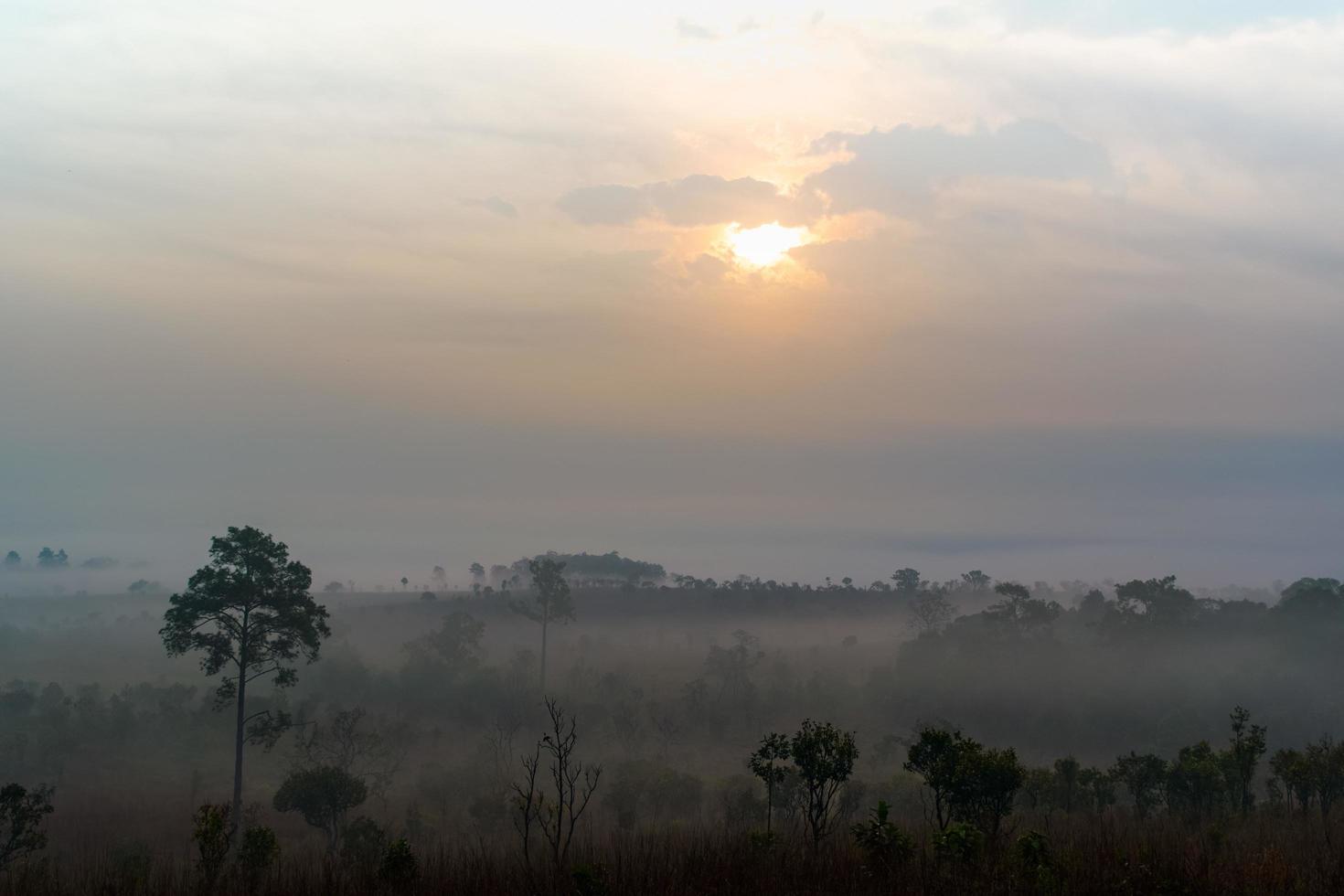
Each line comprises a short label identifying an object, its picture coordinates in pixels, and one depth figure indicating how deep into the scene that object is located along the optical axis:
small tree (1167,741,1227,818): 65.06
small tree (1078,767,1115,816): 67.31
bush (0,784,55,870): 48.88
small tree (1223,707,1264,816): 61.75
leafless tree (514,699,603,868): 71.94
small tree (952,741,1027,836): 44.16
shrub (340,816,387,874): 55.38
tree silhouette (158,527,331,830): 66.12
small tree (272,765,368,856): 66.75
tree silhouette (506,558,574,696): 139.12
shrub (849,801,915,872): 34.88
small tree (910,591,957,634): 165.75
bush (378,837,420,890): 35.00
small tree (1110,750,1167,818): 67.50
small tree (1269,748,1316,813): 60.91
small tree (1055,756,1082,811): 67.19
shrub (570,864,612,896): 31.69
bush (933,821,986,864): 34.47
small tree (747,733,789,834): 40.47
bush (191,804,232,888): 36.32
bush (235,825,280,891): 41.72
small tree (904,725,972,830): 44.28
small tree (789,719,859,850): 40.59
